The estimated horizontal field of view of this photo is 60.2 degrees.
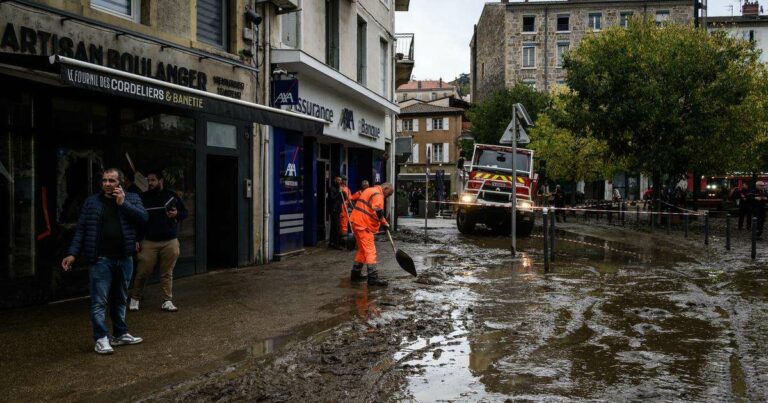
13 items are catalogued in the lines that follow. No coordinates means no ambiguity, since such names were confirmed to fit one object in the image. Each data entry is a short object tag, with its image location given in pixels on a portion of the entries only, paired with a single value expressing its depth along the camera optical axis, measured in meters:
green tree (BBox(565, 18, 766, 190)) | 25.03
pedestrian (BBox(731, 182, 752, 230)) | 23.06
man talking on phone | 5.82
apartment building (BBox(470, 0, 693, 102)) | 54.69
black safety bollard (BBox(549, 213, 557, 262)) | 12.29
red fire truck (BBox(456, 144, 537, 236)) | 20.08
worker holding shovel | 10.01
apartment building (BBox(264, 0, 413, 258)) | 13.23
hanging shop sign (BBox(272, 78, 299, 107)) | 13.05
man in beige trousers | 7.78
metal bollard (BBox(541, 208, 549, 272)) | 11.35
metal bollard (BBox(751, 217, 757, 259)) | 13.91
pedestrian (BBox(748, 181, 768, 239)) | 22.73
